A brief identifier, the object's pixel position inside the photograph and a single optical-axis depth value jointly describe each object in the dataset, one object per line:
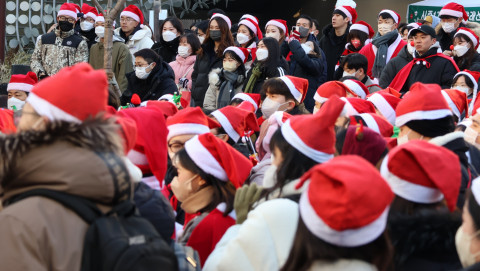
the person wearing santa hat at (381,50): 10.58
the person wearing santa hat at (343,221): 2.59
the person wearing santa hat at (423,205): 3.06
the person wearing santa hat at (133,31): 10.93
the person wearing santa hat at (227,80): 8.64
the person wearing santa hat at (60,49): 10.24
